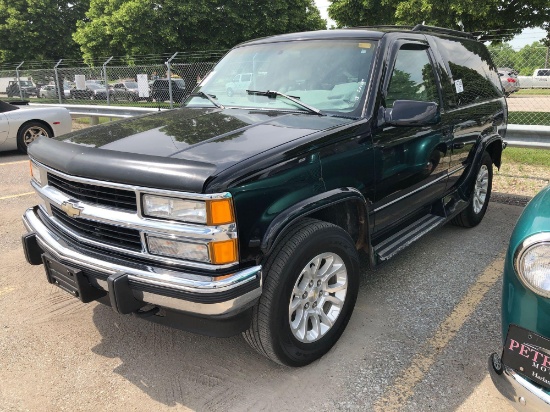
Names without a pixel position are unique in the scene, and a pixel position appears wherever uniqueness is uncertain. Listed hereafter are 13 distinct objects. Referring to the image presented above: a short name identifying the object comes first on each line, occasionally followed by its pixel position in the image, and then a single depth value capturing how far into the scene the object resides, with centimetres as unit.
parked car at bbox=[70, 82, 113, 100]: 1563
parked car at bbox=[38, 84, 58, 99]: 1769
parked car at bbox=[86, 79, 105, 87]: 1532
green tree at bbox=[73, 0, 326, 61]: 2252
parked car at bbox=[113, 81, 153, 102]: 1478
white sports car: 928
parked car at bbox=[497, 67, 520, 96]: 1069
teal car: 191
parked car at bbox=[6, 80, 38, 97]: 1899
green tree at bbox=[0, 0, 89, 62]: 2975
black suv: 232
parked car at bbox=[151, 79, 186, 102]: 1315
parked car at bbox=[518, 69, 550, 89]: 1088
